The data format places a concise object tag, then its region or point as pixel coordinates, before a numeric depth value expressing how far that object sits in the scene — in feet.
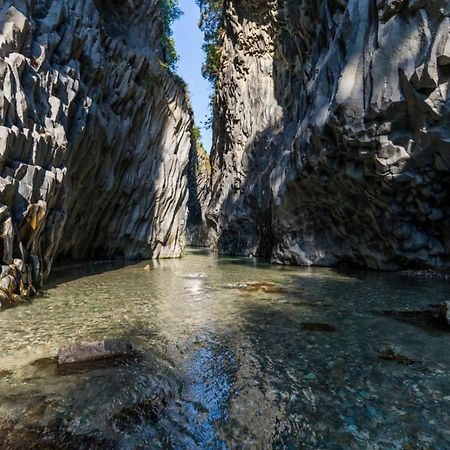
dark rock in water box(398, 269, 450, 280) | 42.77
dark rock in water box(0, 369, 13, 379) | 14.10
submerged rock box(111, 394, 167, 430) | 11.24
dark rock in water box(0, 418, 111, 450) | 9.80
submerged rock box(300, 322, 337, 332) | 21.30
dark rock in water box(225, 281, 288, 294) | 34.74
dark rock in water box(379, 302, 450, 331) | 21.93
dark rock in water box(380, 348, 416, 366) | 16.22
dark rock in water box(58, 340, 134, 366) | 15.64
